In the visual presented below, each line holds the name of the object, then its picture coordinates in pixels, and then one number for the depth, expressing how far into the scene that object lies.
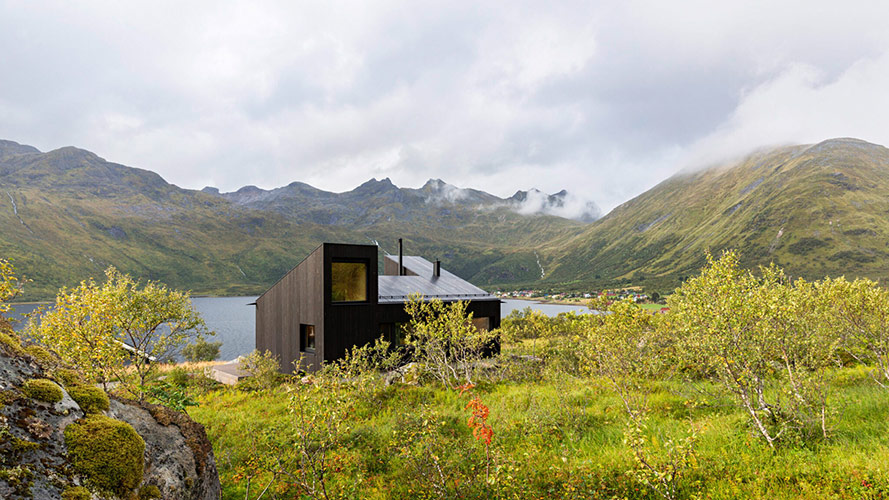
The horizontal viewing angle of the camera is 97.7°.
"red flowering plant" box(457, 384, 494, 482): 6.05
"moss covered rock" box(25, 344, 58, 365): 5.42
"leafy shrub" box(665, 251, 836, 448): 8.36
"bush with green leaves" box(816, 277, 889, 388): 11.81
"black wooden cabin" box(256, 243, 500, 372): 23.77
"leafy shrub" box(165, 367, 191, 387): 22.81
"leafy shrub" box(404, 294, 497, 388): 19.20
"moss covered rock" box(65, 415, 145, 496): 4.20
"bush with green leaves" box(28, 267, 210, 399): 9.96
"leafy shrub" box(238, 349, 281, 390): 21.38
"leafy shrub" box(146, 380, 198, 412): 9.74
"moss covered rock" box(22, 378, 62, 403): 4.45
